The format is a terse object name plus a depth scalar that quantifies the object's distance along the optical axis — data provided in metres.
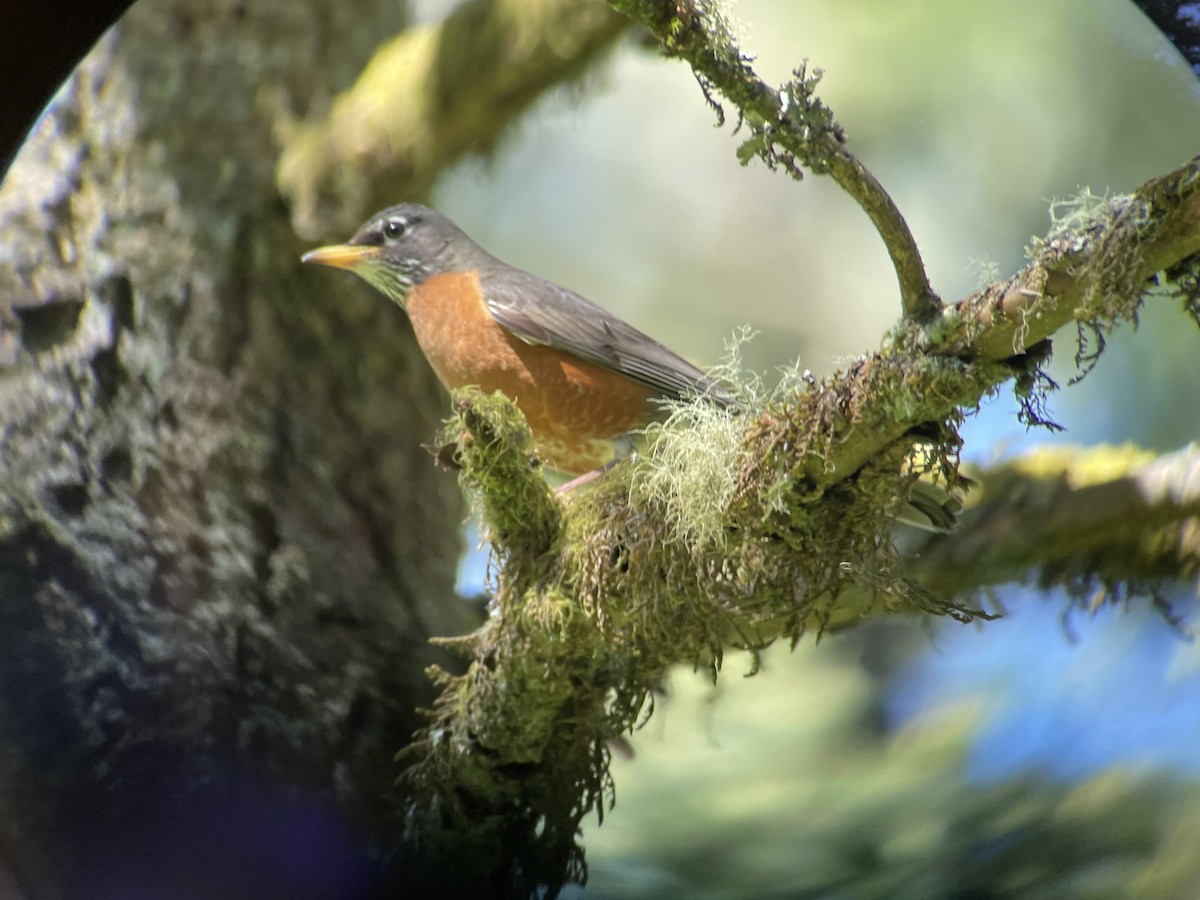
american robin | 4.57
